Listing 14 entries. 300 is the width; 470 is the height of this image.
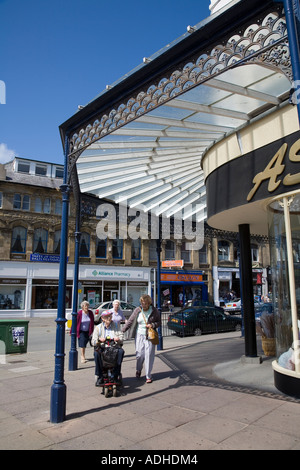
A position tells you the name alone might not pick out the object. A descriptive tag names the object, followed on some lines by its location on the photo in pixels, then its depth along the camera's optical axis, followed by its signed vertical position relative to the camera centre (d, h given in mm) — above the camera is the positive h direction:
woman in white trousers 6840 -846
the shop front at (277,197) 5523 +1573
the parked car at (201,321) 15961 -1758
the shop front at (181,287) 35562 -231
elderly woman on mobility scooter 6062 -940
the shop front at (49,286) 28406 -43
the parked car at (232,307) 28328 -1865
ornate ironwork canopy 3998 +3116
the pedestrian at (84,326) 9055 -1069
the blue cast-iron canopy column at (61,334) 4699 -724
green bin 10836 -1547
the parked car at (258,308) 13977 -1245
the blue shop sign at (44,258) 29422 +2416
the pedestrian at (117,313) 8031 -674
